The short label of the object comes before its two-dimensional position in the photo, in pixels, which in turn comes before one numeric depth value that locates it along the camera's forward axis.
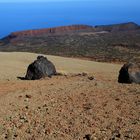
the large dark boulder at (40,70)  7.95
